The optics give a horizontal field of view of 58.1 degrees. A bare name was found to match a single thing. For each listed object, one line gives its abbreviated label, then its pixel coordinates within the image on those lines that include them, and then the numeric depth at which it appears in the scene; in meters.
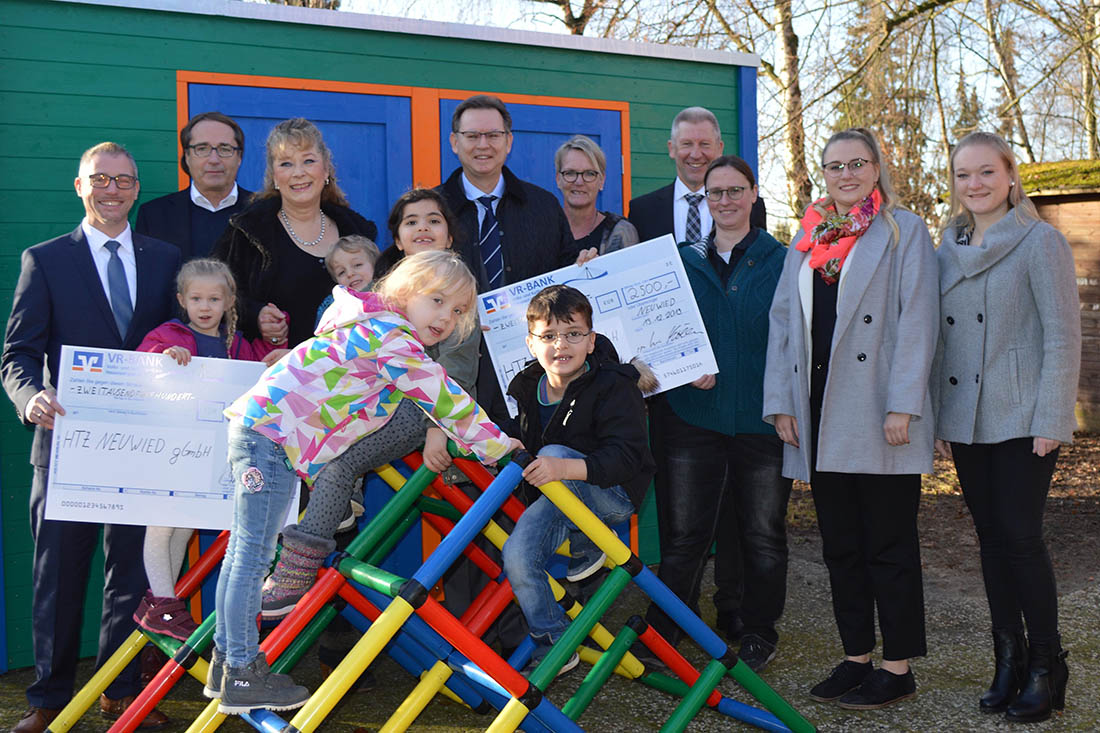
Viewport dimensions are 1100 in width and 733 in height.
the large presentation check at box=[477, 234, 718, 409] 3.94
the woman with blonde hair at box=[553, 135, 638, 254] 4.34
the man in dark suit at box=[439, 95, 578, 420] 4.07
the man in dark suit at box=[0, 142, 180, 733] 3.61
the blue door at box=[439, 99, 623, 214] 5.31
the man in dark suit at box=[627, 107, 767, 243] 4.46
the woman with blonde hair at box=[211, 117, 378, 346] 3.83
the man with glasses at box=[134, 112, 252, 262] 4.13
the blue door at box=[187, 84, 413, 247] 4.84
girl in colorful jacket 2.80
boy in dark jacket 3.12
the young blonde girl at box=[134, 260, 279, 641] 3.53
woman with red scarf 3.47
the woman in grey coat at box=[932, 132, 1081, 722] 3.42
